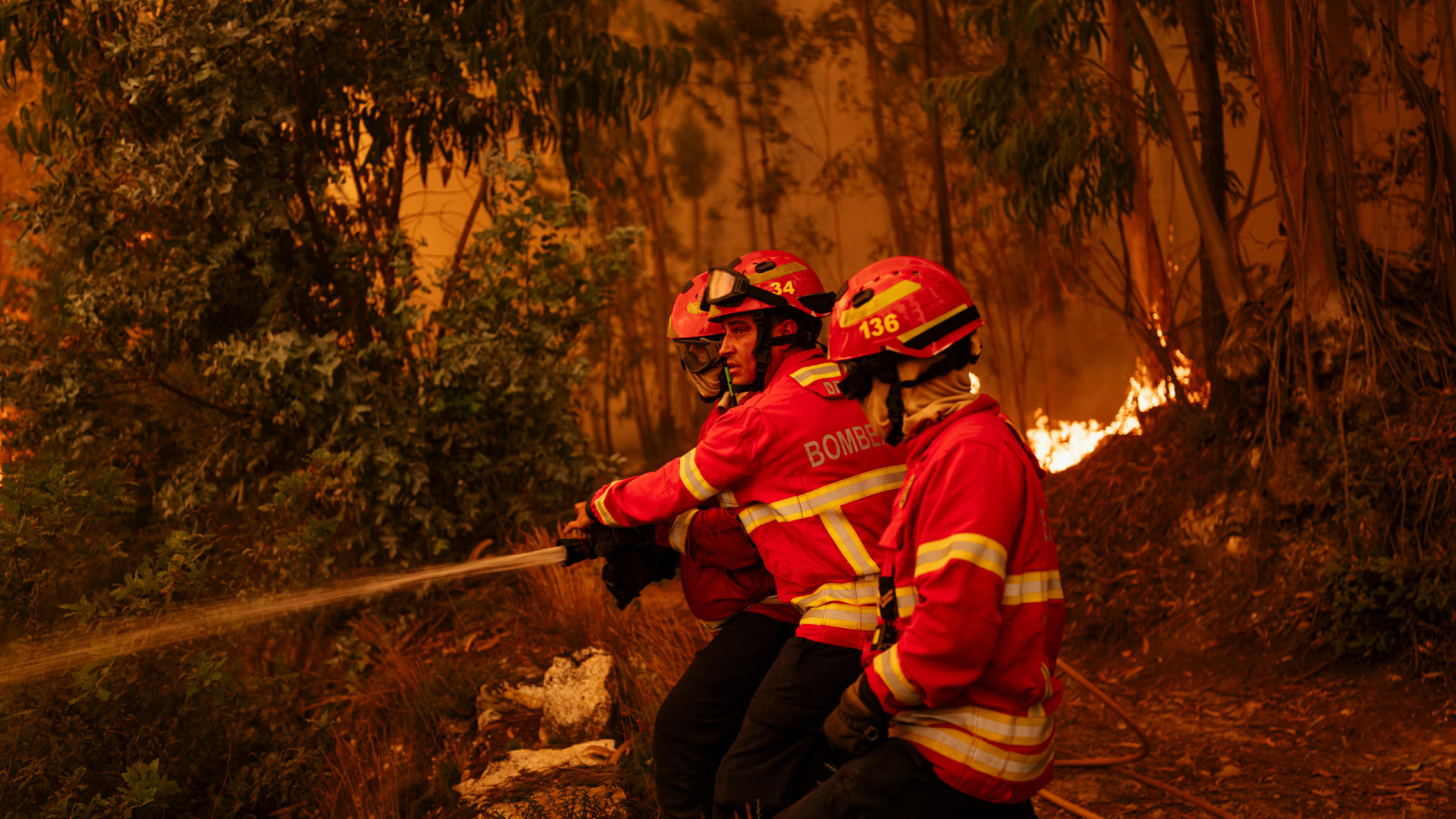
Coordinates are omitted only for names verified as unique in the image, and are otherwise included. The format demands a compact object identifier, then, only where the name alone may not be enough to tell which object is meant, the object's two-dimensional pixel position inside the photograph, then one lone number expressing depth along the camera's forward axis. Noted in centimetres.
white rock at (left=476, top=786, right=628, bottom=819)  432
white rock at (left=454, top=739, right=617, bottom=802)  504
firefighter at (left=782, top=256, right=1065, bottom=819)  231
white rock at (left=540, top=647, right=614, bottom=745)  566
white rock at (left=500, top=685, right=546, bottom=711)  616
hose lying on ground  465
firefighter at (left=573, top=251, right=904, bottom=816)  308
